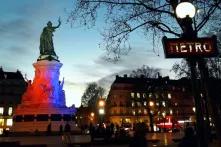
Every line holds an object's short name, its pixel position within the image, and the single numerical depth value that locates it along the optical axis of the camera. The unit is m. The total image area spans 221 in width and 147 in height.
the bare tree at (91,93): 115.62
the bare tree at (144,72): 85.19
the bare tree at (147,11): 17.39
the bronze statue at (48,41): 55.66
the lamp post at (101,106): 31.71
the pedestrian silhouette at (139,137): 9.75
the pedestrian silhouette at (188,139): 10.36
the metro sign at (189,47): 10.34
